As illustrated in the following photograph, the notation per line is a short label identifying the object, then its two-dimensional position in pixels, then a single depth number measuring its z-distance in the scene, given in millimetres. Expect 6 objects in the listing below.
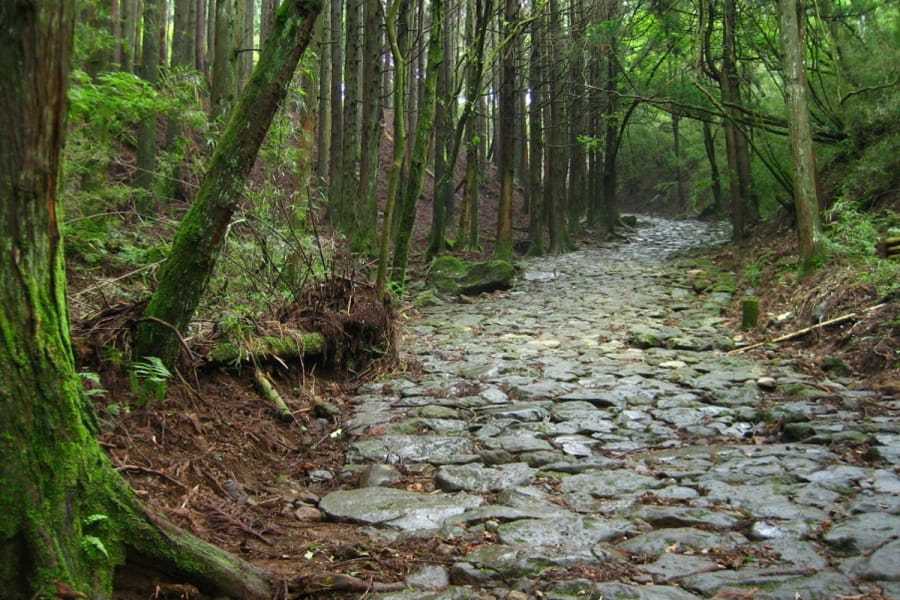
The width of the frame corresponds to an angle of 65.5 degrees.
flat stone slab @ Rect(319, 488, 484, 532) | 3820
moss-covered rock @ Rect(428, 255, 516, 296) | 14367
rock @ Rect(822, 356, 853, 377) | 6992
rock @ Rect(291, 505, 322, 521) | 3843
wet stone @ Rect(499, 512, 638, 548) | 3535
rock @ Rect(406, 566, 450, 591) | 3002
